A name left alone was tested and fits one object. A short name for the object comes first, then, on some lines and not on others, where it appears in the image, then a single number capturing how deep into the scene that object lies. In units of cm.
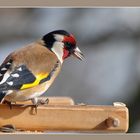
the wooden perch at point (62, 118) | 552
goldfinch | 570
